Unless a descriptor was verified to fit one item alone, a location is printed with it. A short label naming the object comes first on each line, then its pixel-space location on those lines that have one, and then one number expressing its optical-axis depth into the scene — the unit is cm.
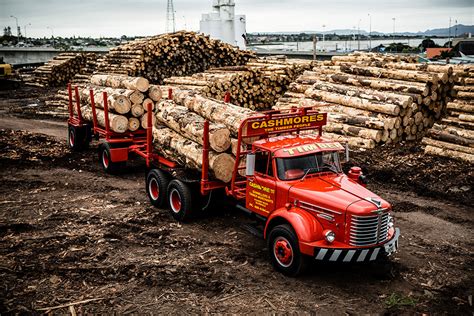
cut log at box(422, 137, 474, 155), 1547
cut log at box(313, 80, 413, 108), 1716
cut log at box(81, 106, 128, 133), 1491
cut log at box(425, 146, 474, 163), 1524
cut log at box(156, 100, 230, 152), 1056
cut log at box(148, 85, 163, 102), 1555
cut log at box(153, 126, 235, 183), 1055
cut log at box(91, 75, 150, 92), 1530
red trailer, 1493
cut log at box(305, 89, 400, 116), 1706
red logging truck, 804
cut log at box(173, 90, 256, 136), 1096
